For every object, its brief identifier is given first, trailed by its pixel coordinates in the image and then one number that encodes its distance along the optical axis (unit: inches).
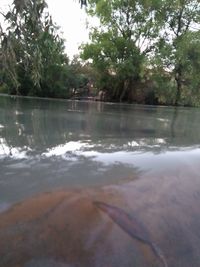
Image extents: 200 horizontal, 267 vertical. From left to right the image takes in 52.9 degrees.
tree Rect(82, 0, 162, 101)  377.4
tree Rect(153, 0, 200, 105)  348.6
